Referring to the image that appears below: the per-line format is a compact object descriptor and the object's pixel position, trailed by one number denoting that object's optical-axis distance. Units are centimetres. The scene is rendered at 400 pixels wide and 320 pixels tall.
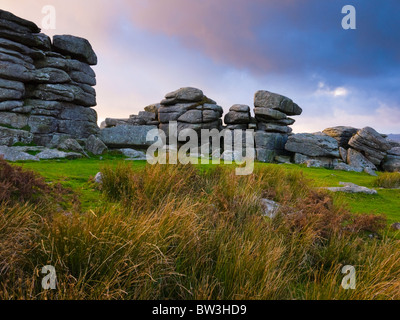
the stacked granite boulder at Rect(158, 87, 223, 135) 3133
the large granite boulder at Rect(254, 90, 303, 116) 3256
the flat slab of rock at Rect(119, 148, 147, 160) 1897
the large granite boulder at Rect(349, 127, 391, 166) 2953
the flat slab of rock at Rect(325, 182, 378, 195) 1086
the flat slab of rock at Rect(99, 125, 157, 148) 2322
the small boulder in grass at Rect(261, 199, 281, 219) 595
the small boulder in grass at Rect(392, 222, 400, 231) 641
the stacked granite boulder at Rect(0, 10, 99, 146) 1945
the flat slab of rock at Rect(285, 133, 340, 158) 2741
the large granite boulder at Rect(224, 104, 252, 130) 3262
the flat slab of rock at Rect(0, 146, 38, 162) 1334
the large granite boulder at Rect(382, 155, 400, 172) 2928
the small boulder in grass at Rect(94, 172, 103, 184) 745
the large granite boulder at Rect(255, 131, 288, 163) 2881
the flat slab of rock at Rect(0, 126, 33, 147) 1734
